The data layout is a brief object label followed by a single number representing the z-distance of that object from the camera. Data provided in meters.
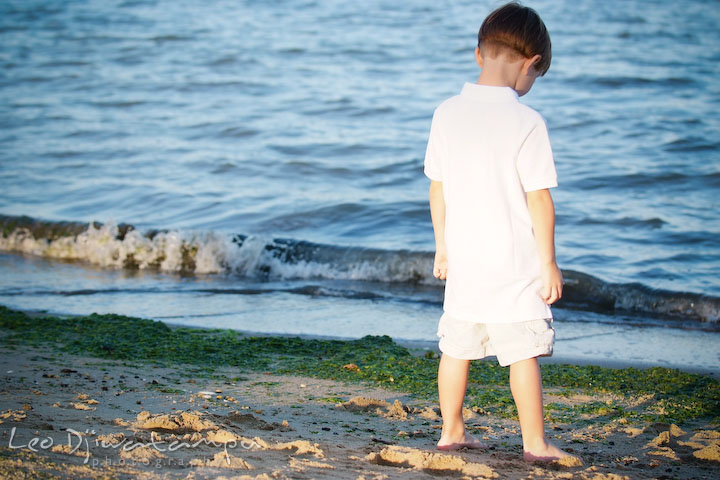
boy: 5.21
